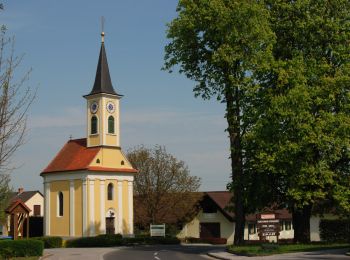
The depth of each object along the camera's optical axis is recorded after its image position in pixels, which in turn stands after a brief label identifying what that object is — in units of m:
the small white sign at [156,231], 57.08
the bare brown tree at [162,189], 69.12
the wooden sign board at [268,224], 33.38
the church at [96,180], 60.84
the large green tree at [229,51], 35.75
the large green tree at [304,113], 34.00
